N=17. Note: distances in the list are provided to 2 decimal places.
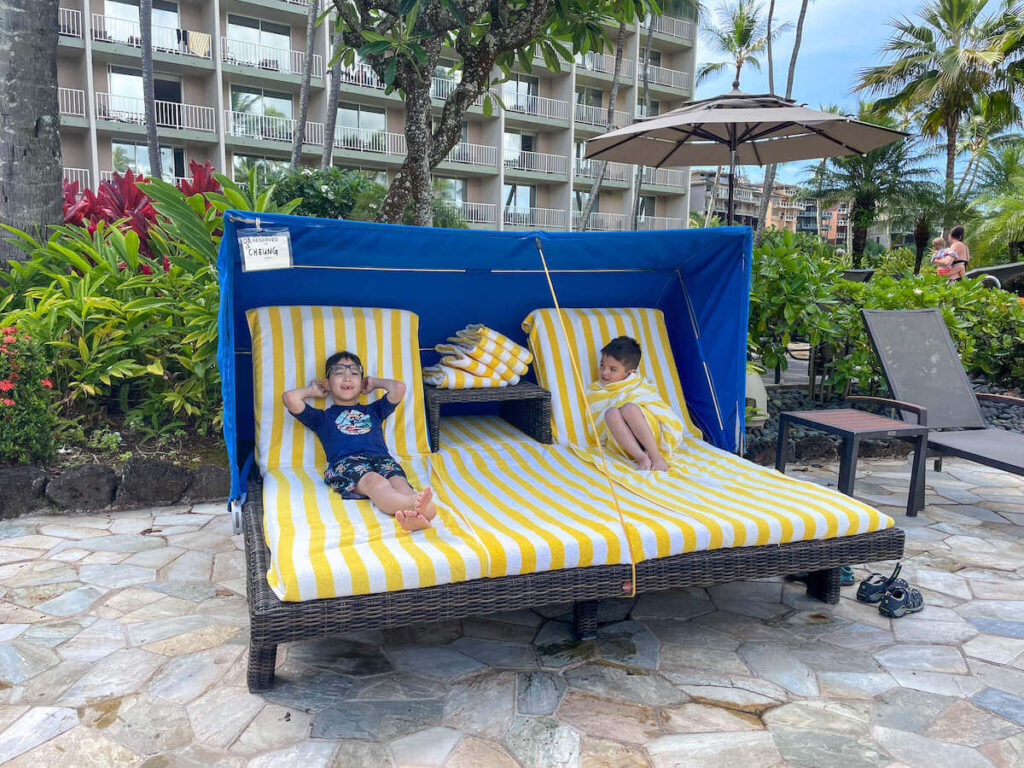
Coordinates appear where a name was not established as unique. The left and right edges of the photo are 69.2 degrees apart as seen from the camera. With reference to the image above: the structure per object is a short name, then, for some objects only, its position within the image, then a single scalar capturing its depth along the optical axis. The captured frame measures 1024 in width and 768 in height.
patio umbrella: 5.10
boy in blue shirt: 3.00
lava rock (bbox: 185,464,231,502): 4.36
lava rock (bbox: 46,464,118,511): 4.09
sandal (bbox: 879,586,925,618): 3.04
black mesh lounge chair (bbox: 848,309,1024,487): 4.28
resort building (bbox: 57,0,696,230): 19.28
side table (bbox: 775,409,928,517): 3.86
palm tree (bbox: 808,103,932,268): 24.48
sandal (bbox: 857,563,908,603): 3.16
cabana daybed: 2.42
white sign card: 2.92
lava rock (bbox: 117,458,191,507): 4.21
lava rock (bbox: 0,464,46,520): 4.00
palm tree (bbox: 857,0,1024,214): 22.14
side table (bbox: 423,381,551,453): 3.78
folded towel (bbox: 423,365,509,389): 3.86
